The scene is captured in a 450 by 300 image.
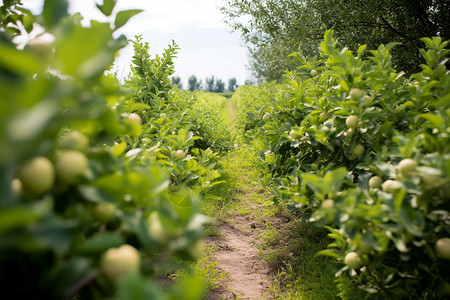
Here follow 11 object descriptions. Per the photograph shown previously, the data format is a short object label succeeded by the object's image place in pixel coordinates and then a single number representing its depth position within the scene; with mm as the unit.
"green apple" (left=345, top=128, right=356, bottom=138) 1975
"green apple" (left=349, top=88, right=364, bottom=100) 1857
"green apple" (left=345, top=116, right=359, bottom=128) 1870
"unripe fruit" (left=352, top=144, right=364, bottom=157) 1992
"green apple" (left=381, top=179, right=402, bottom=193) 1253
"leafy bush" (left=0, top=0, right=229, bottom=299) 512
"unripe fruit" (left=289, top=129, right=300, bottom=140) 2410
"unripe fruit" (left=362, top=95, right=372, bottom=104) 1839
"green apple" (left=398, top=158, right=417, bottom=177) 1178
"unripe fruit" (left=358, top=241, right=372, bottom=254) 1270
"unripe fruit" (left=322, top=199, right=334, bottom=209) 1301
